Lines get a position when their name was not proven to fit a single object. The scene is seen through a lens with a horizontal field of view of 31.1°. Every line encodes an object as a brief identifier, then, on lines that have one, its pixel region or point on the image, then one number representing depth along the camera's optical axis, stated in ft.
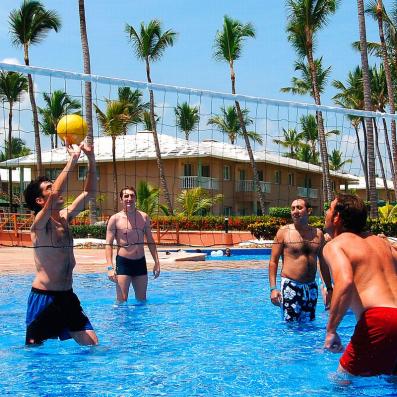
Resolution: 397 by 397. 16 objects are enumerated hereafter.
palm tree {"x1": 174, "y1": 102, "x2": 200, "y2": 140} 197.88
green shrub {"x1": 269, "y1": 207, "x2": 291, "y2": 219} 99.37
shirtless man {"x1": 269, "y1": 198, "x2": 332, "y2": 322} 25.55
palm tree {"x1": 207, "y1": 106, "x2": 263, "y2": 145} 213.46
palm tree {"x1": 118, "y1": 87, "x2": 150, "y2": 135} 161.66
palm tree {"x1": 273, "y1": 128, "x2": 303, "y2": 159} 235.58
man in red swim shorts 14.29
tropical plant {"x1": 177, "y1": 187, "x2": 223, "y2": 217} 99.71
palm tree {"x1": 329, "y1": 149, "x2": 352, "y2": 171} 267.39
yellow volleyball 23.63
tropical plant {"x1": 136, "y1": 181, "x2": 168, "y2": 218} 95.25
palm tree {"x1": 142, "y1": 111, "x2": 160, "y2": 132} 177.12
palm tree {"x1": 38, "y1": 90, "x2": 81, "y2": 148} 182.09
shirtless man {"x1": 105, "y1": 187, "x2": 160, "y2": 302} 30.68
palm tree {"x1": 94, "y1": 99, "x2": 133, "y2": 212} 113.29
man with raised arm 20.12
